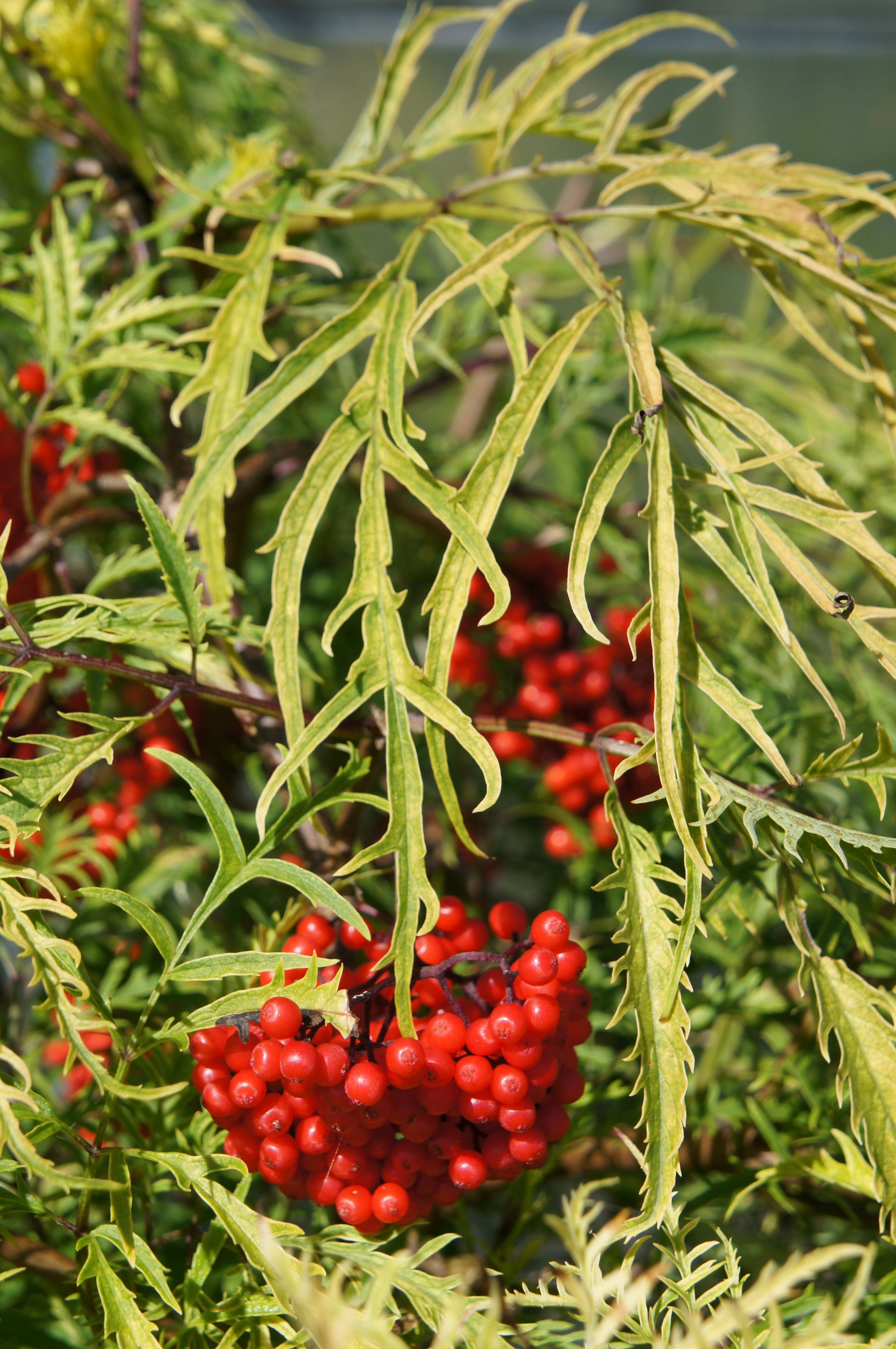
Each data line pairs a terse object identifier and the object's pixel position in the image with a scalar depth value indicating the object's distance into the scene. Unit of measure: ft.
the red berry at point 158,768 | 2.15
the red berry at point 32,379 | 2.16
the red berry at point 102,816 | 2.18
